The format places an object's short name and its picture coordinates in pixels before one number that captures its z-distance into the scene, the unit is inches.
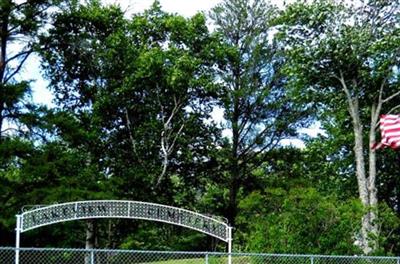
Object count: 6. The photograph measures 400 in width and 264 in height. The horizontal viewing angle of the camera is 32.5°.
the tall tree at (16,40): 876.0
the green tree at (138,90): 1213.1
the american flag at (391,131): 711.7
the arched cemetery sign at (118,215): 822.5
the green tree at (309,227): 791.7
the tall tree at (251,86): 1354.6
